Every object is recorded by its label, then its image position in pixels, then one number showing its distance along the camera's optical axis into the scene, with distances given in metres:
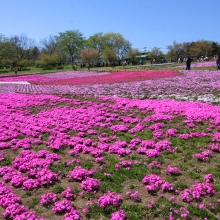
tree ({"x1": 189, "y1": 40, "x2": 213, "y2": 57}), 87.25
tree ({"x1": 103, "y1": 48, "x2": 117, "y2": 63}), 86.56
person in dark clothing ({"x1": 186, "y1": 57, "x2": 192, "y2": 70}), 39.53
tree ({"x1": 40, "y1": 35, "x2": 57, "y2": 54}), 120.25
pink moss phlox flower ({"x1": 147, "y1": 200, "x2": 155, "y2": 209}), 5.64
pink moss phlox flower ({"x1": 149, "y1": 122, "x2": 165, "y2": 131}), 10.86
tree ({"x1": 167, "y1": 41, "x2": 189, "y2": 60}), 95.18
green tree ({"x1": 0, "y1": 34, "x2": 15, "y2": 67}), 79.62
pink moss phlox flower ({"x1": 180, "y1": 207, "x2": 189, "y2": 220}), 5.24
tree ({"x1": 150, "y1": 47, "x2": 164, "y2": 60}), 96.31
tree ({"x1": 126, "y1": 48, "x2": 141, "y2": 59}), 98.31
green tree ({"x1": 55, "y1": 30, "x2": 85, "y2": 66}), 100.62
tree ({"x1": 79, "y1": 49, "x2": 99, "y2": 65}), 81.61
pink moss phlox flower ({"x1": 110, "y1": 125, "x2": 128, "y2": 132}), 11.12
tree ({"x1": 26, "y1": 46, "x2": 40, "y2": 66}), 106.78
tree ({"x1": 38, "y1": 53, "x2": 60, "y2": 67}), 90.19
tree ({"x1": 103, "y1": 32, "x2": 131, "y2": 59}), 105.81
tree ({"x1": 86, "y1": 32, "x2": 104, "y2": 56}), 109.84
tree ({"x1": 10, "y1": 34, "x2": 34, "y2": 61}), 102.50
